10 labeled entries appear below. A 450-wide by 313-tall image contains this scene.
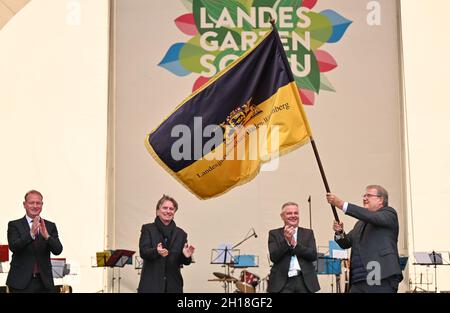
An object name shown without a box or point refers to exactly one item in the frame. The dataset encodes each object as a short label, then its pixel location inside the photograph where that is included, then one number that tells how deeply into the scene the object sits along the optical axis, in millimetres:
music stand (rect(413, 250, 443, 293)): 11320
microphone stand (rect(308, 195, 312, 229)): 12586
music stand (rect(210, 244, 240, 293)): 11447
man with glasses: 6793
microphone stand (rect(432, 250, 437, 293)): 12145
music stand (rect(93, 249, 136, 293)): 10375
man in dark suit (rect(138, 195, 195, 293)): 7691
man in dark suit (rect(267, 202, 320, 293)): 7461
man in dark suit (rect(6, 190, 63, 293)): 7476
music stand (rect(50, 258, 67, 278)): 10713
